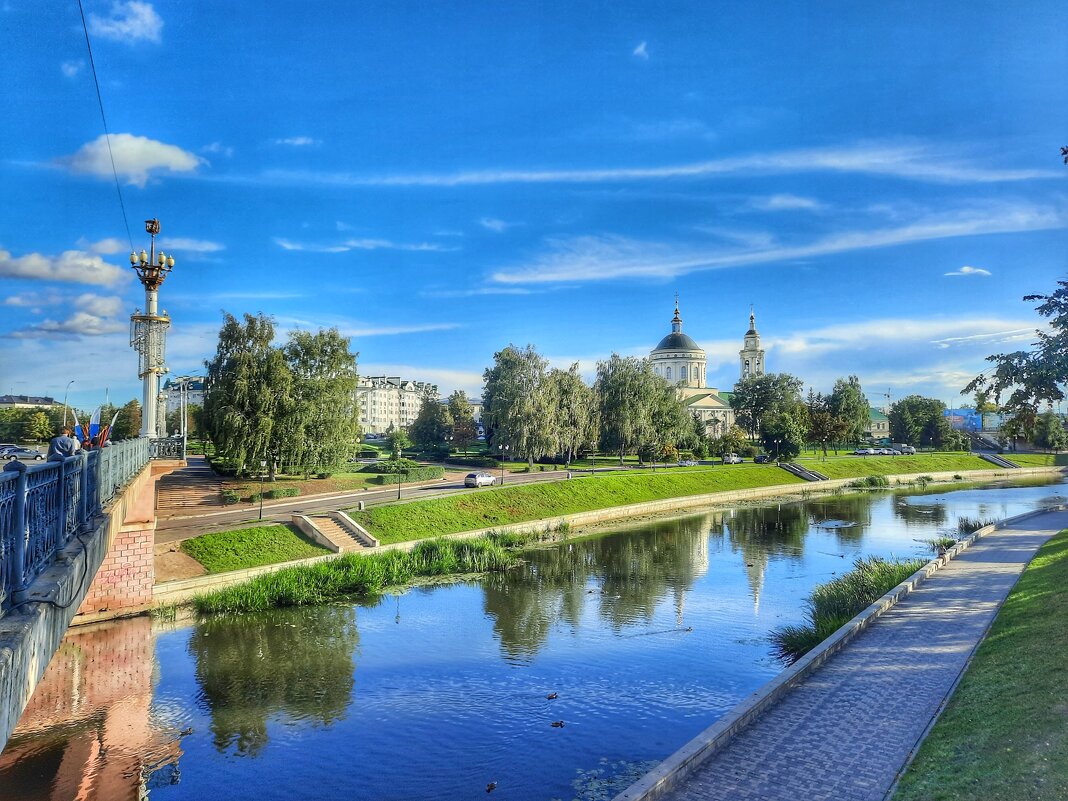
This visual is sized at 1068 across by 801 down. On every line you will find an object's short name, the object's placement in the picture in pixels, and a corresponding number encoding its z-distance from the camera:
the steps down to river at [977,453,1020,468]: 88.94
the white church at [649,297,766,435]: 111.56
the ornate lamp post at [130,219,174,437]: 29.52
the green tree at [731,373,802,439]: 91.50
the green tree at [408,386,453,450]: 80.06
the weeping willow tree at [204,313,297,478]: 40.41
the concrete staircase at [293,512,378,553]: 31.11
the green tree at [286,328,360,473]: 42.28
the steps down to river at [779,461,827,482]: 71.39
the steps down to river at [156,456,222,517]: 36.22
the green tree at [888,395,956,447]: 108.00
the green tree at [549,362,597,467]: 61.97
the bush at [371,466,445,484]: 48.12
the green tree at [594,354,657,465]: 67.31
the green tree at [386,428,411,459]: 70.44
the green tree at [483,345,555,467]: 60.16
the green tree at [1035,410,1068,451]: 93.06
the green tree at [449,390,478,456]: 83.56
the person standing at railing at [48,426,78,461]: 9.29
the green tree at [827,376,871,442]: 92.06
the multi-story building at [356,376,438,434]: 162.12
